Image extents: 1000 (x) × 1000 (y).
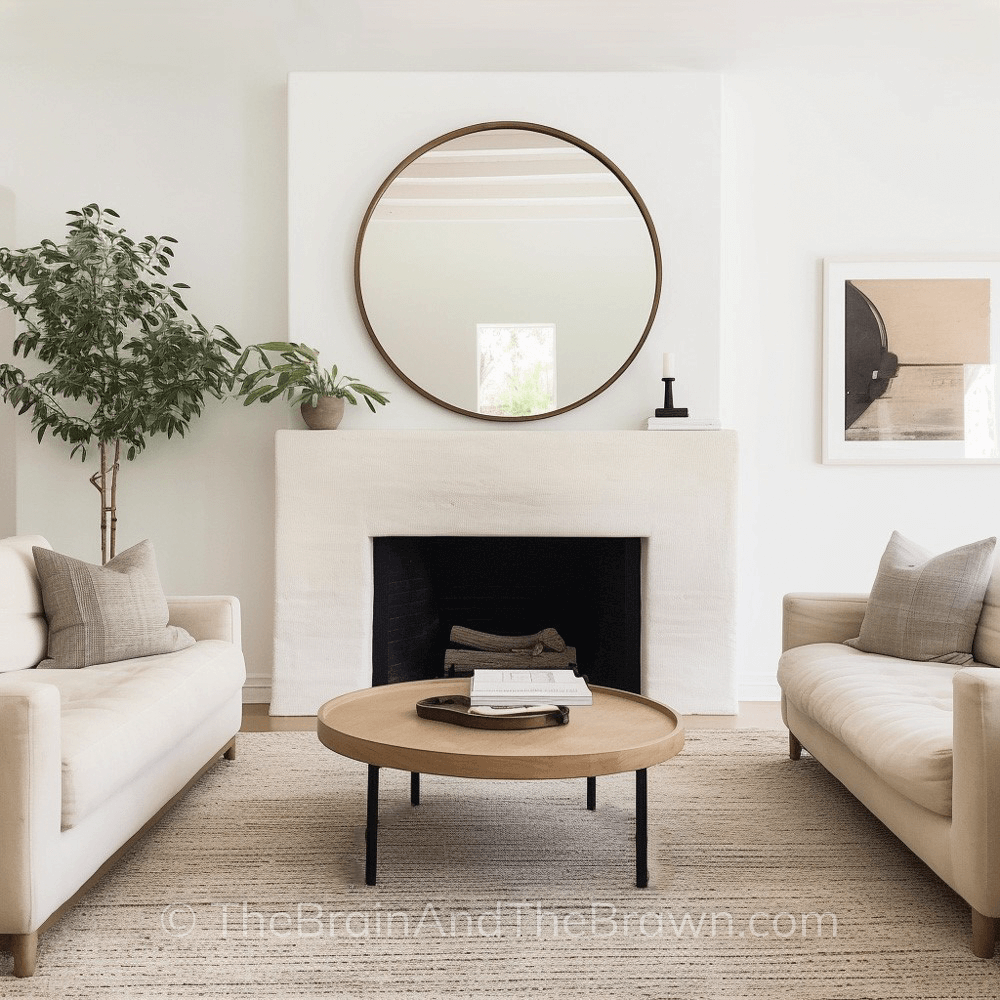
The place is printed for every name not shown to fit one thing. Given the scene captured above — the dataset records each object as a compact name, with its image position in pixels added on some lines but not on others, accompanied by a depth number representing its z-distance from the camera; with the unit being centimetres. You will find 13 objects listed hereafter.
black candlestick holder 378
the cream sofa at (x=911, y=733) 174
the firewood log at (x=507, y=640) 406
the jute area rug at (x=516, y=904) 171
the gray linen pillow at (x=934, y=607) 273
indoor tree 366
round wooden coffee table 195
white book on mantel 377
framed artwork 404
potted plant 367
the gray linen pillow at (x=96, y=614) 269
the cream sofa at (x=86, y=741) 168
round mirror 388
